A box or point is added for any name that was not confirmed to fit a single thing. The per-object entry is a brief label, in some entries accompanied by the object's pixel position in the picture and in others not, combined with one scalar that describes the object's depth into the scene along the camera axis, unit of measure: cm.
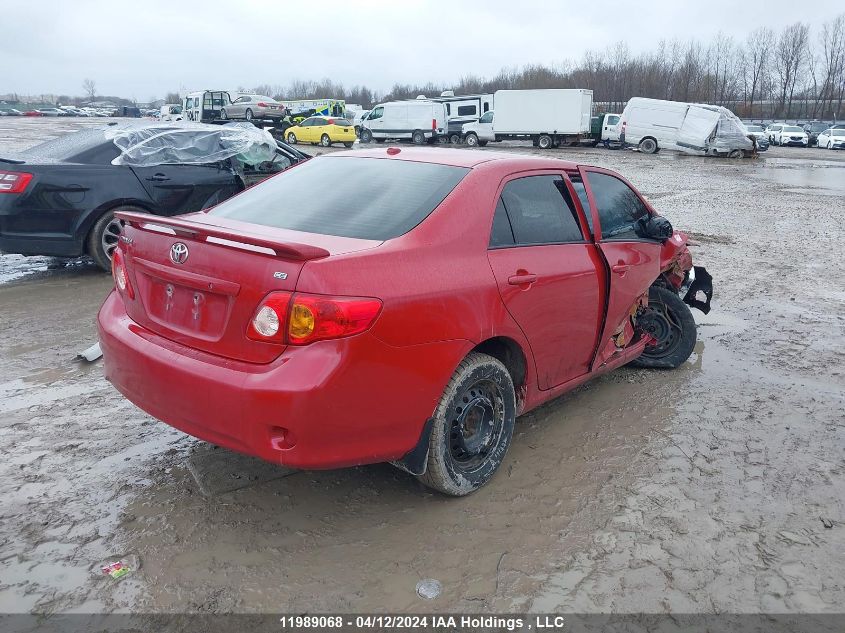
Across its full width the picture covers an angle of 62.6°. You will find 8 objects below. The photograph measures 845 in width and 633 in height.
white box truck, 3475
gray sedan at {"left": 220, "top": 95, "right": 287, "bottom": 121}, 3656
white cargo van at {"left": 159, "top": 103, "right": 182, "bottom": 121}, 5252
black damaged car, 665
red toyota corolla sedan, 268
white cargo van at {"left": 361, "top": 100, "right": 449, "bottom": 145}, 3541
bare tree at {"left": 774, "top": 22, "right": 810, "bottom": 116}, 7788
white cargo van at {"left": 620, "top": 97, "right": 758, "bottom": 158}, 3127
